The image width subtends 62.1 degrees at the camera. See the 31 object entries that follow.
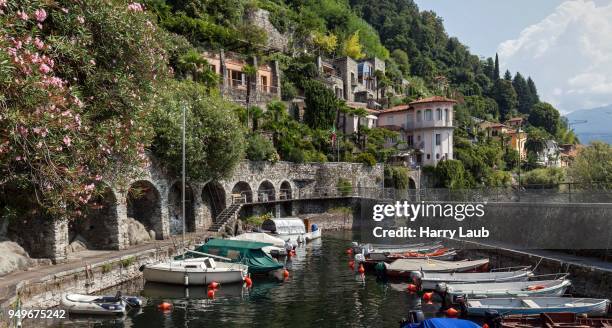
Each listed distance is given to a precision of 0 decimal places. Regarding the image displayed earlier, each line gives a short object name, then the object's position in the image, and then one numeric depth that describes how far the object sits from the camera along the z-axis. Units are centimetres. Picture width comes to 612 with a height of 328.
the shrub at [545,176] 5297
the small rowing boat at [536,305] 1758
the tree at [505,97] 13938
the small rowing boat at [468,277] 2259
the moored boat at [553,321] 1579
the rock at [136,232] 3038
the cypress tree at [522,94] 14525
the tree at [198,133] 3209
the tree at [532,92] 14815
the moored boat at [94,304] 1867
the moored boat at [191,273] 2431
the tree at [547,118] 12850
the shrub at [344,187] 5388
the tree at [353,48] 9556
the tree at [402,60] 11662
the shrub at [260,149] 4562
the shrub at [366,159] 5781
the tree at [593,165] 3706
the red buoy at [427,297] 2147
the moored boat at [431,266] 2567
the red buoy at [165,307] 2010
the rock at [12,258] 2072
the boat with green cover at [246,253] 2722
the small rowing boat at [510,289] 2006
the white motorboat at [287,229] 3937
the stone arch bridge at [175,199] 2336
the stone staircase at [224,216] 3741
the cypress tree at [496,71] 15258
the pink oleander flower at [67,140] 1414
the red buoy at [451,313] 1869
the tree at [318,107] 6450
